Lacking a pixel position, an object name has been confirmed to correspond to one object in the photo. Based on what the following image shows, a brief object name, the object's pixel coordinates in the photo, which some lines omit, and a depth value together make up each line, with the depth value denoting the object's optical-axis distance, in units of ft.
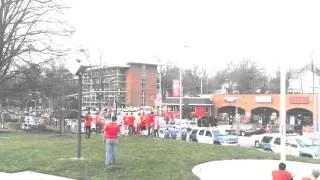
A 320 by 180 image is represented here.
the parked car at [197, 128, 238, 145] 139.54
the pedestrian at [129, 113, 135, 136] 111.70
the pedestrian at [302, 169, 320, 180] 39.01
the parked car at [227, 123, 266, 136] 209.15
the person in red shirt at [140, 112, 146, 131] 107.28
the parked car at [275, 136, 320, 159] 105.19
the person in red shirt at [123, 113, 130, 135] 113.29
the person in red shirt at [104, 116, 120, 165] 54.49
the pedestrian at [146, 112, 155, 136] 105.60
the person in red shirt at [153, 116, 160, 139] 104.94
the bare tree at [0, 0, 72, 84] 147.95
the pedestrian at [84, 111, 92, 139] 103.27
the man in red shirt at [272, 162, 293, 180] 38.47
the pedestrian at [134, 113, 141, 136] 109.70
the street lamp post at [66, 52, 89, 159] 61.21
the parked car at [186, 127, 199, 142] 143.95
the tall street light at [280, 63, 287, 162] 41.47
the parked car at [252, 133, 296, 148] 122.72
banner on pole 155.07
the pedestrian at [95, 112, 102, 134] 124.07
